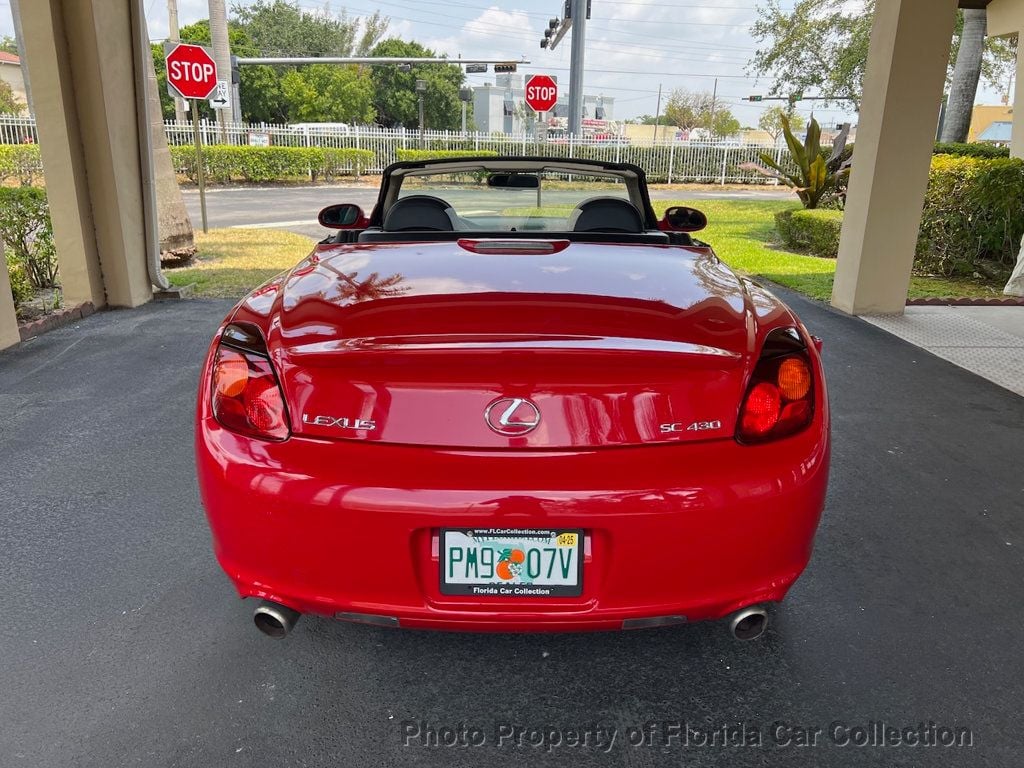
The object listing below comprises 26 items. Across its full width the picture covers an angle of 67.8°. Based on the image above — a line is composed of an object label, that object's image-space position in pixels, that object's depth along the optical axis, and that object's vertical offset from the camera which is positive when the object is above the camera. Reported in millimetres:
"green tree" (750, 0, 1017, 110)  24547 +3279
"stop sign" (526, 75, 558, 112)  17672 +1182
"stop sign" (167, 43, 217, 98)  10844 +903
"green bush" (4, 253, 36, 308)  6621 -1261
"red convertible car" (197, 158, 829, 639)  1760 -722
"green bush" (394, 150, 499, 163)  28609 -376
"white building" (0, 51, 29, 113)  49750 +4006
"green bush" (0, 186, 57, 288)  7215 -893
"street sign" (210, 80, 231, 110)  24578 +1270
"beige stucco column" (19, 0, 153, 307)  6508 -30
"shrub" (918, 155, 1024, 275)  8984 -704
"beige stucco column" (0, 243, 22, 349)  5648 -1316
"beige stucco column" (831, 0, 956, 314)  6605 +11
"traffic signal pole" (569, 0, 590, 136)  18750 +2194
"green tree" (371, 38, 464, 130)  63062 +3897
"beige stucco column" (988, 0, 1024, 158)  13148 +2215
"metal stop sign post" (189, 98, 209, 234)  10388 -198
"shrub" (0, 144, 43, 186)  18094 -663
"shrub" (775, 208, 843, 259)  11219 -1168
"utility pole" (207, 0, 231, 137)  27875 +3579
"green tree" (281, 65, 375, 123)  45969 +2746
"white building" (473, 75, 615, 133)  81606 +4386
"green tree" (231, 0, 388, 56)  64562 +8929
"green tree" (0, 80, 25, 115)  38750 +1617
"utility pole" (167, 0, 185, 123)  17641 +2649
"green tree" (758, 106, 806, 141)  72519 +2792
